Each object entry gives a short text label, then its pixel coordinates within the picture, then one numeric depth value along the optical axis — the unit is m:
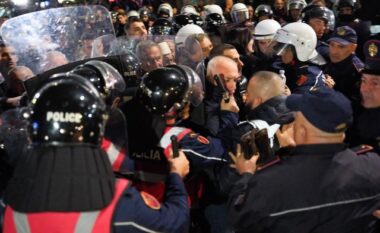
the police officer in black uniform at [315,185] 2.09
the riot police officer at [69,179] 1.64
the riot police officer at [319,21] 6.52
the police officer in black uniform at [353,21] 6.85
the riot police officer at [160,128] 2.49
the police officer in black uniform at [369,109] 3.25
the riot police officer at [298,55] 4.84
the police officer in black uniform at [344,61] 4.94
